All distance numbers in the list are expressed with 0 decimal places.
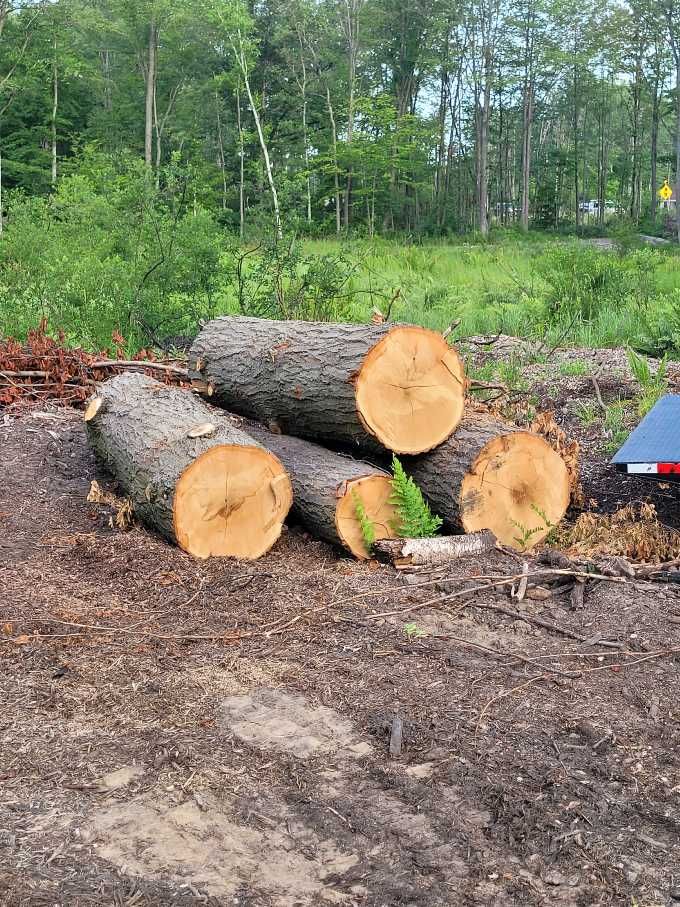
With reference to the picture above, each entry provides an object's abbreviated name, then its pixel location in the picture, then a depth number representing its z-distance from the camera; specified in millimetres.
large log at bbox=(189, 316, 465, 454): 5203
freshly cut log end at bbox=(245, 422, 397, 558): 5097
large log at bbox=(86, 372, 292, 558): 4988
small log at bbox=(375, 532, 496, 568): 4906
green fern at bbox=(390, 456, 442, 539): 5059
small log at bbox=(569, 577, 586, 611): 4324
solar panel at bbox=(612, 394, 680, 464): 4723
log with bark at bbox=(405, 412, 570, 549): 5211
